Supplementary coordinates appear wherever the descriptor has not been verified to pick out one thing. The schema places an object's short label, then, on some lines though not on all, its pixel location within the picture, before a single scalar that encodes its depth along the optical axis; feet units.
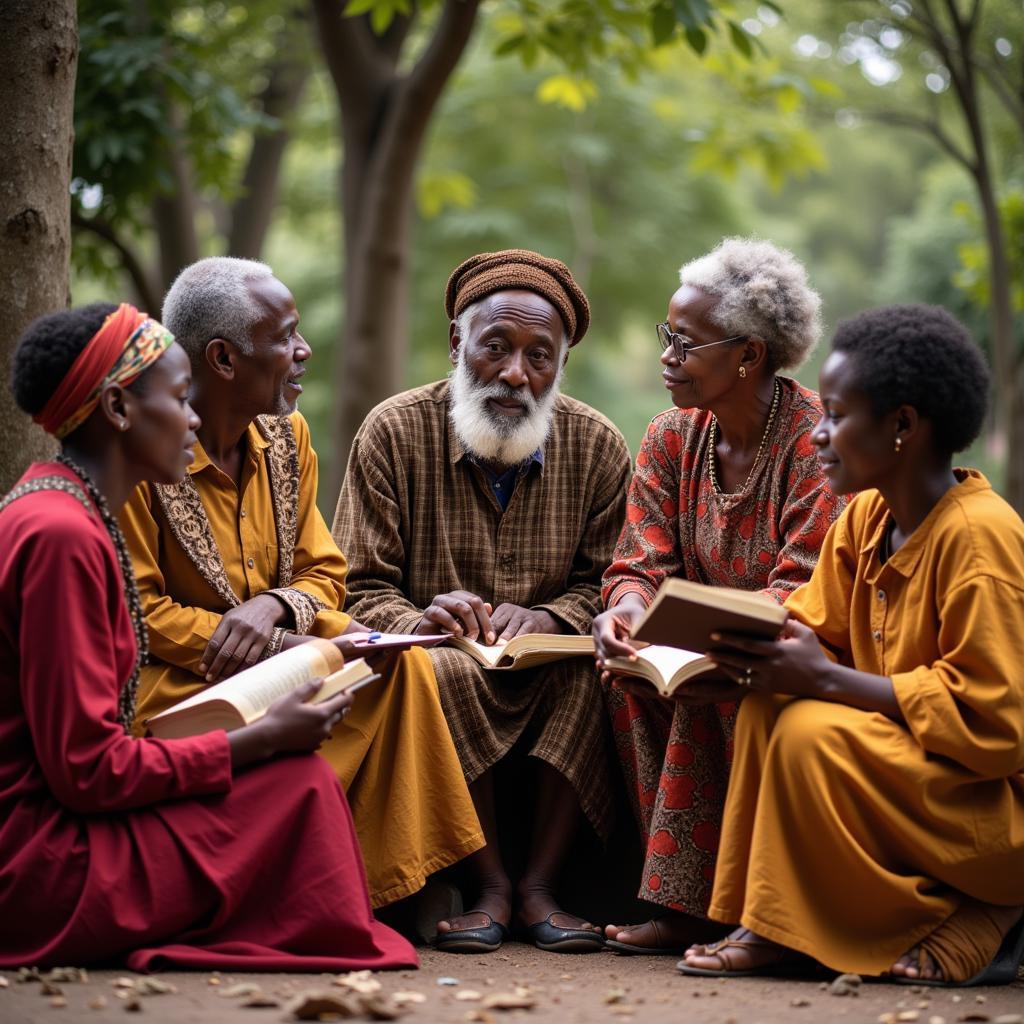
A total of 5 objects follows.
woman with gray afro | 15.19
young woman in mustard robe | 12.65
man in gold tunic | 14.76
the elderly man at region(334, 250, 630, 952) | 16.43
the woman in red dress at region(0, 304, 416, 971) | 11.61
